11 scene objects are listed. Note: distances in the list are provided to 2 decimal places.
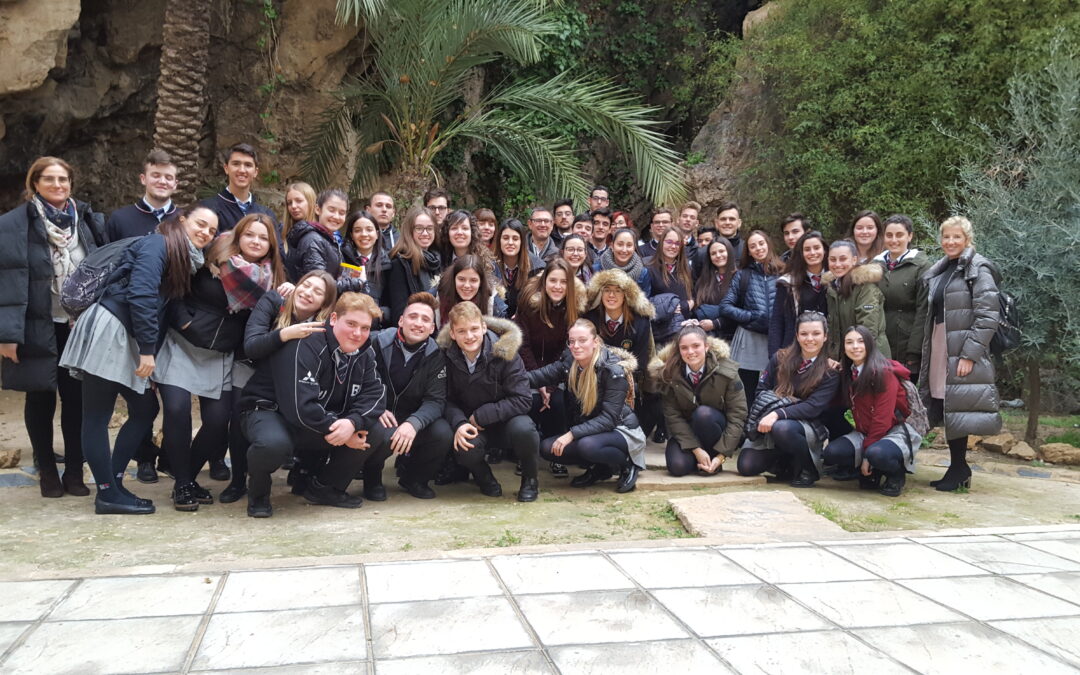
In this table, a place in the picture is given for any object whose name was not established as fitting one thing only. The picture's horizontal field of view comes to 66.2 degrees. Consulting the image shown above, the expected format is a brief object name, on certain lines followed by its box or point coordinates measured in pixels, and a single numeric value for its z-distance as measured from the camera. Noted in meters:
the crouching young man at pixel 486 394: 4.99
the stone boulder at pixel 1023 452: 7.39
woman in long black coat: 4.47
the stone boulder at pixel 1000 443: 7.63
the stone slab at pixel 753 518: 4.21
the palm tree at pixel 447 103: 8.80
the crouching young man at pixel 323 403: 4.41
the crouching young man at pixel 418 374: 4.88
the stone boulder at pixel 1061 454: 7.23
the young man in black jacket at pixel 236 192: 5.18
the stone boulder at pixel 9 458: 5.77
